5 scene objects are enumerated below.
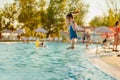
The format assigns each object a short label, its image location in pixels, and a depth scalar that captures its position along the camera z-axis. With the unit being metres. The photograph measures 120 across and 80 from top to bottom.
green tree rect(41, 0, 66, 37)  39.05
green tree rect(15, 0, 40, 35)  40.27
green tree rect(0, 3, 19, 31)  40.25
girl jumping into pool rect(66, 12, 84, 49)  5.51
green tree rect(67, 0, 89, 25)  40.75
